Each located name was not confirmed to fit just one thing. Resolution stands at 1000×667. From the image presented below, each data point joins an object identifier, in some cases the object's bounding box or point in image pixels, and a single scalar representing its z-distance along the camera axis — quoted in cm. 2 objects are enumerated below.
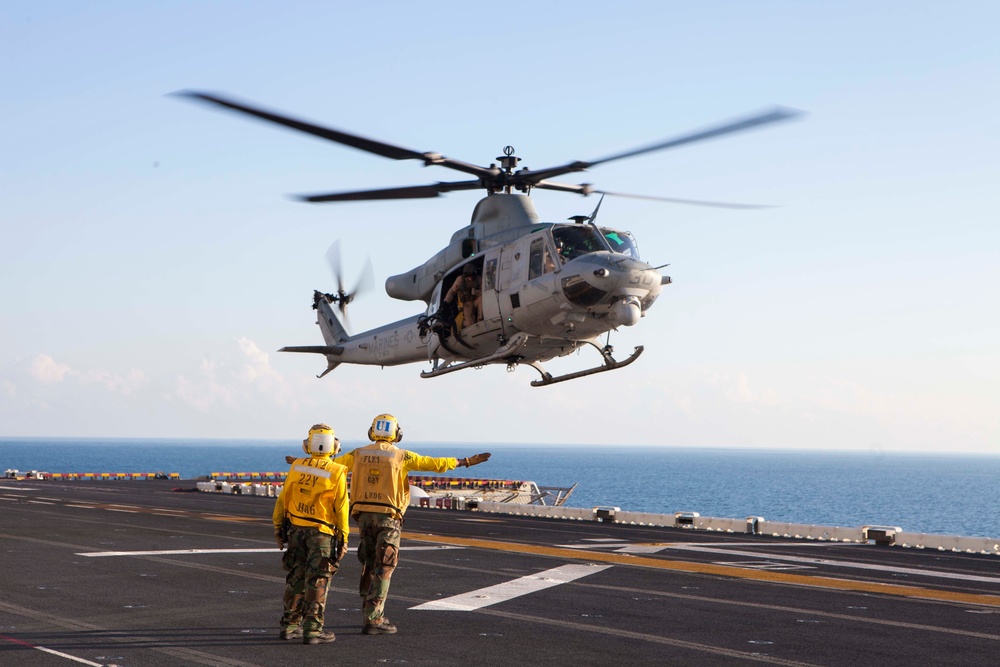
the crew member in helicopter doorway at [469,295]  2538
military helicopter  2248
